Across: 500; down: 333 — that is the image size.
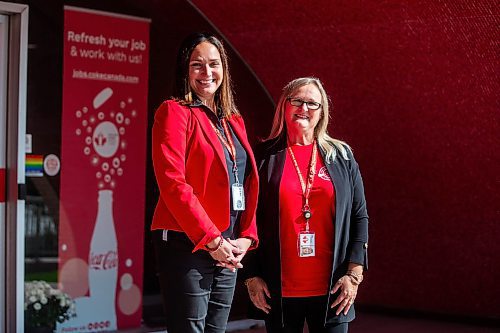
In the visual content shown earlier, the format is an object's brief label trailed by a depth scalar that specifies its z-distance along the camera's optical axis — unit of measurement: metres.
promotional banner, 5.76
